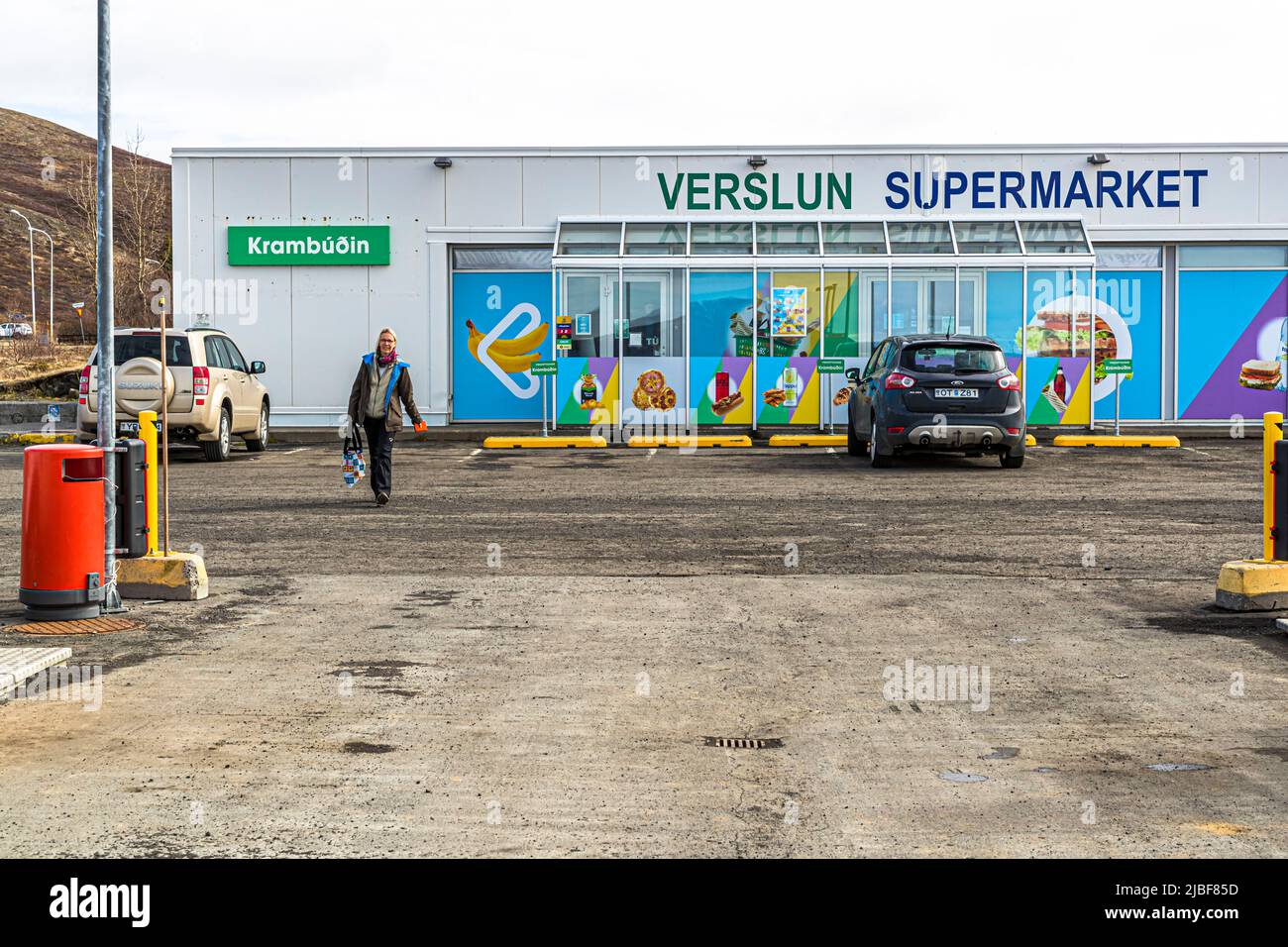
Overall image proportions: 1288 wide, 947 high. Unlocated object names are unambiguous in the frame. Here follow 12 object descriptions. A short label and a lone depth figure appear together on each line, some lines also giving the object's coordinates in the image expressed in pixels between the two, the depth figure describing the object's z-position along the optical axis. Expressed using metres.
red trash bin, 9.54
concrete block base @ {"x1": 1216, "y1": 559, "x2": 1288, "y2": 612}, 9.88
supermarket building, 27.36
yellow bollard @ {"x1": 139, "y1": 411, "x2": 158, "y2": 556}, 10.30
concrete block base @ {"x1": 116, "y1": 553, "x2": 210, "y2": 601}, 10.43
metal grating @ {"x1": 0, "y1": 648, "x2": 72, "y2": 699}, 7.78
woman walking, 15.92
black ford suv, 19.58
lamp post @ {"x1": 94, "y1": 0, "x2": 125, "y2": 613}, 9.89
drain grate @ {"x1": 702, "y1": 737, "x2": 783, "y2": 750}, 6.67
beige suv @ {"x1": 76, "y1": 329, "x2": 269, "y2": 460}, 20.94
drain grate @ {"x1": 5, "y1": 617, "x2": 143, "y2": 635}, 9.27
